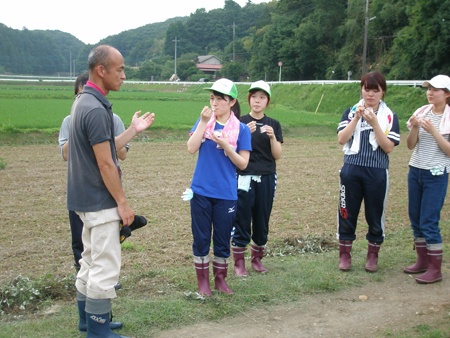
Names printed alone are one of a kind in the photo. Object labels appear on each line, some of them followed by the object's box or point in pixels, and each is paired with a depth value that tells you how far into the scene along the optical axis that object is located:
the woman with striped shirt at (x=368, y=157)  5.01
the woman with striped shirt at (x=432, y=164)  5.01
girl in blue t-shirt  4.39
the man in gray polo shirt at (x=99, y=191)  3.39
